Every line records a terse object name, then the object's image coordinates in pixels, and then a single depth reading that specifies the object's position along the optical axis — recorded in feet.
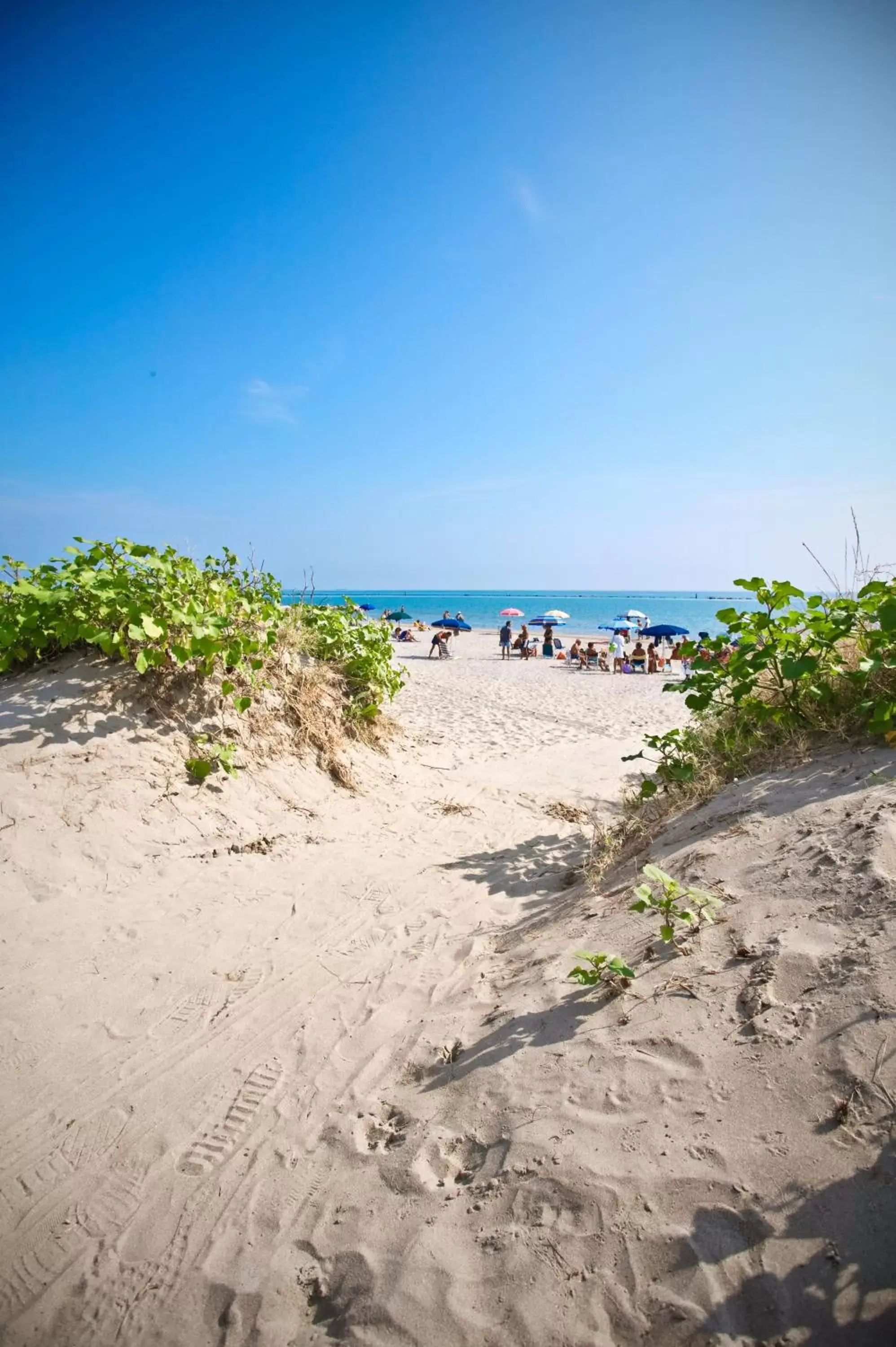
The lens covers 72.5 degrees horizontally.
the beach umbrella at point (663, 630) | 101.19
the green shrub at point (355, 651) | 25.53
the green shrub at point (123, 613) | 18.06
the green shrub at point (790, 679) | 12.69
